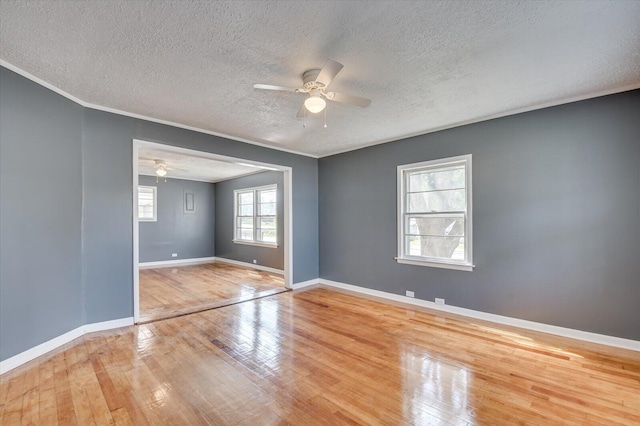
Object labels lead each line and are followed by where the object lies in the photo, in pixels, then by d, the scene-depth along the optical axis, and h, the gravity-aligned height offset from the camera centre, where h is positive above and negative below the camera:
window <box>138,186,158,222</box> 7.77 +0.30
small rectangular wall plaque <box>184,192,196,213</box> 8.52 +0.38
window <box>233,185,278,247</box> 7.21 -0.04
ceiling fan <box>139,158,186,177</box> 6.04 +1.10
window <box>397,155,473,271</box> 3.96 +0.01
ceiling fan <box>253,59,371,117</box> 2.36 +1.06
